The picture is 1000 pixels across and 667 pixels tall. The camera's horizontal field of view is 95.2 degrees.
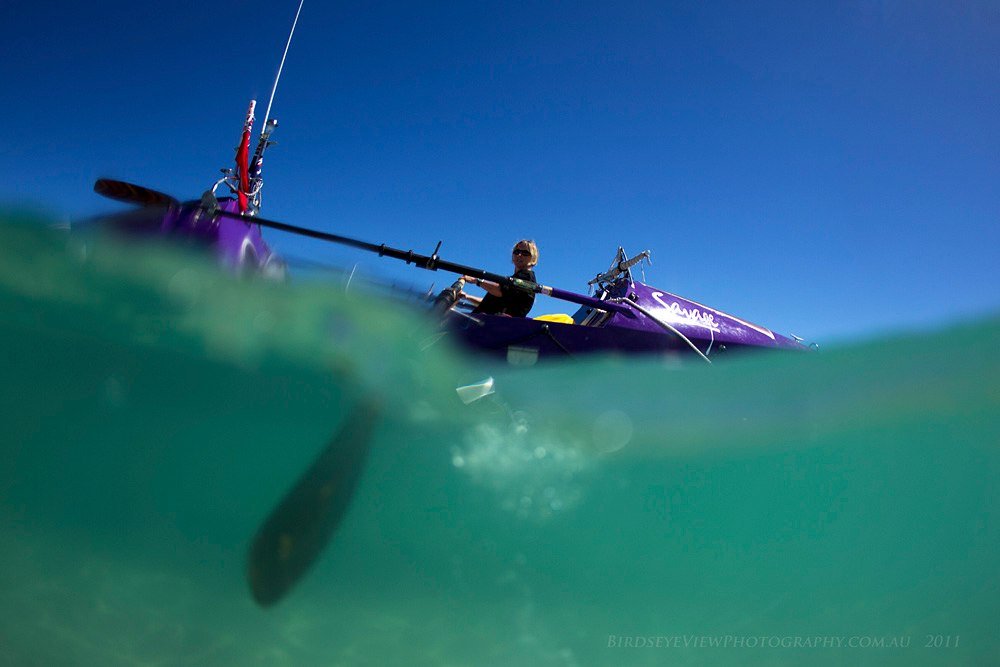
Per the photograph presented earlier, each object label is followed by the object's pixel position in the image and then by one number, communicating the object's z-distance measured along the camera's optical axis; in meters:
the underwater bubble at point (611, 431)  4.45
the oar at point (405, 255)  2.64
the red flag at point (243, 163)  4.48
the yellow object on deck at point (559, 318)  3.99
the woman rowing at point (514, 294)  3.95
